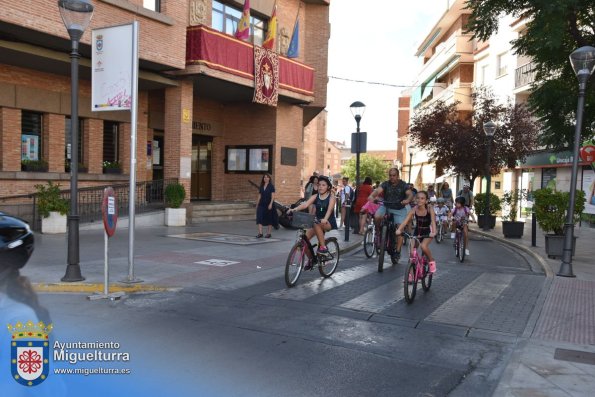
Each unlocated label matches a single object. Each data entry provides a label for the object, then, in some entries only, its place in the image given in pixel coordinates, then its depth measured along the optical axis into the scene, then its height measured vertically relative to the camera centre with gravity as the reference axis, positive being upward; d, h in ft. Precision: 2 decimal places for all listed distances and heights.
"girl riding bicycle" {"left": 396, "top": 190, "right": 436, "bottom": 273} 26.22 -2.16
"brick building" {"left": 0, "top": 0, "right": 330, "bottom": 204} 49.44 +8.31
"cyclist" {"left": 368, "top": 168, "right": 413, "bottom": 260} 33.35 -1.25
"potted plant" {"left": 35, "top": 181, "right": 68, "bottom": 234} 44.75 -3.71
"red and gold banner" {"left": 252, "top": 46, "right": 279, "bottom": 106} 65.10 +11.70
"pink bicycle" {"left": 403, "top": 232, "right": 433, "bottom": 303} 23.77 -4.30
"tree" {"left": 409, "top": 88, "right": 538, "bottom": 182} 77.66 +5.78
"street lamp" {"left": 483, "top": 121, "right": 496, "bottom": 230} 65.48 +4.24
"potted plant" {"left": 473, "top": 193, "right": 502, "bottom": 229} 70.95 -4.03
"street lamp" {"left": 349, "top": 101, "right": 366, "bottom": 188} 52.70 +6.33
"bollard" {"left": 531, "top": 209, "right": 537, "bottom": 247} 48.90 -5.08
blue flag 73.15 +17.38
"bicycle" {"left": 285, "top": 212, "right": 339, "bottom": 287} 26.91 -4.36
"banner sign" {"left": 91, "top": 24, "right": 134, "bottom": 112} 26.91 +5.04
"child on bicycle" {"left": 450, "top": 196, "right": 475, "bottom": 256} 39.01 -2.82
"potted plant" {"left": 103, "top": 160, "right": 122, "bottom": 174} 60.18 -0.09
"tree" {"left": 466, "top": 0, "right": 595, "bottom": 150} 35.47 +9.47
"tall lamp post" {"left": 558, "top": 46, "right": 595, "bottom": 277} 32.71 +5.07
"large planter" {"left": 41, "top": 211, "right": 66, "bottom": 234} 44.76 -4.80
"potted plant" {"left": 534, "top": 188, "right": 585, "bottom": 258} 40.68 -2.67
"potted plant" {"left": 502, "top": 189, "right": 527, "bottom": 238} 57.67 -4.70
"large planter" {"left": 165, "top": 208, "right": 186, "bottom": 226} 56.03 -4.91
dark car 19.44 -2.87
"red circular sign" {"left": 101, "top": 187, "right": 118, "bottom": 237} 22.85 -1.89
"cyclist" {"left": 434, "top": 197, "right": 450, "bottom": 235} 54.70 -3.64
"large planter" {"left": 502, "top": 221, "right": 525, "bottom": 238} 57.67 -5.34
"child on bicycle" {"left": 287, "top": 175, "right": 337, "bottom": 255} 28.94 -1.91
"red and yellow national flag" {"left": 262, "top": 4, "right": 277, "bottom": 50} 68.62 +17.57
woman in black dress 46.73 -2.86
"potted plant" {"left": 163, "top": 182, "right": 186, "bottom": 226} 56.08 -4.03
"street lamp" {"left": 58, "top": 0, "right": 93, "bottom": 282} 25.58 +3.43
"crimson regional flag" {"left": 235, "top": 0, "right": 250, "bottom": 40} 64.39 +17.62
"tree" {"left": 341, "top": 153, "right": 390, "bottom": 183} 315.99 +3.87
